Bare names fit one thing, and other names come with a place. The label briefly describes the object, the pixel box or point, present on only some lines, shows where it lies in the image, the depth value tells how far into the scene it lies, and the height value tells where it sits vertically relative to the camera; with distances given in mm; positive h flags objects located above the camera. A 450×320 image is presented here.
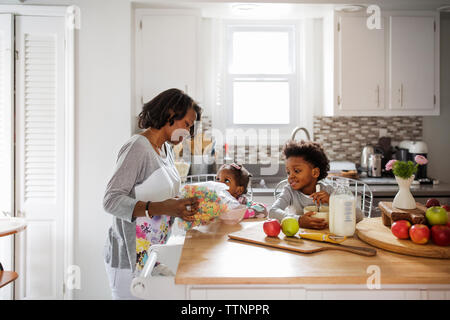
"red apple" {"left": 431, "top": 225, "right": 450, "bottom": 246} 1308 -227
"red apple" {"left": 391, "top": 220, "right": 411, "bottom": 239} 1386 -218
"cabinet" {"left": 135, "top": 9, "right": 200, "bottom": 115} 3096 +879
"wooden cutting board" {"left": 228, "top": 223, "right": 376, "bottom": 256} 1308 -266
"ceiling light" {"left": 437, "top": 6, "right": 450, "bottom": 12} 3186 +1245
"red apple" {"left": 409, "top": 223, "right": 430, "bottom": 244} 1329 -226
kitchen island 1088 -301
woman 1600 -111
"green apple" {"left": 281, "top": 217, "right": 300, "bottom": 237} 1456 -221
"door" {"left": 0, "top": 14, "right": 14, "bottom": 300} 2861 +222
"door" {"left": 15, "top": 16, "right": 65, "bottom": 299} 2898 +83
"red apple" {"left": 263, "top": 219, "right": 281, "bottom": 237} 1460 -225
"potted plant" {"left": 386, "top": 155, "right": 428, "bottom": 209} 1536 -63
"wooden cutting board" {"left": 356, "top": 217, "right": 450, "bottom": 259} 1266 -260
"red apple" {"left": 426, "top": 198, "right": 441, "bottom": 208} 1636 -153
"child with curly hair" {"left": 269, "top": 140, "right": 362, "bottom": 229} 2135 -36
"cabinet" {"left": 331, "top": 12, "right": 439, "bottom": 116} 3229 +809
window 3633 +817
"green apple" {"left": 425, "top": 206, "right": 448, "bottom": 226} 1411 -176
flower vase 1547 -114
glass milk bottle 1484 -182
